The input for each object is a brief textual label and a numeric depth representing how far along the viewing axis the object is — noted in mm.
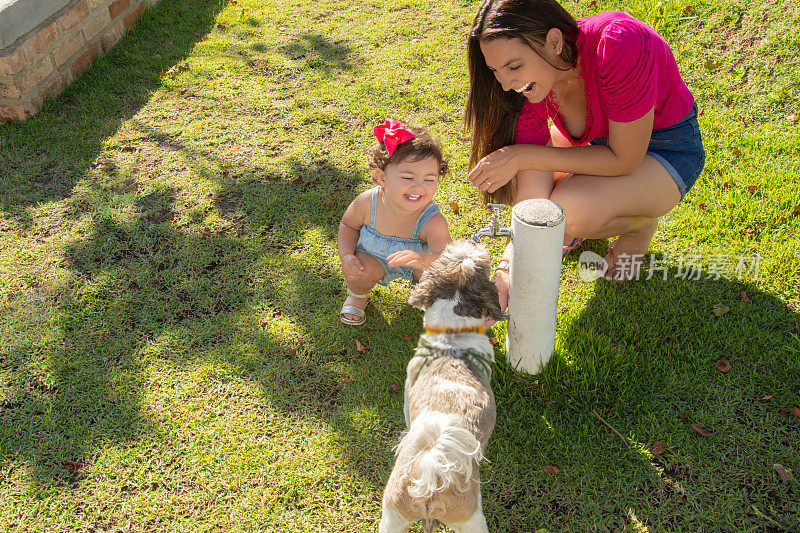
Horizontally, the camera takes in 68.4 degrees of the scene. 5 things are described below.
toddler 3273
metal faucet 2921
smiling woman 2965
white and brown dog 2031
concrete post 2725
